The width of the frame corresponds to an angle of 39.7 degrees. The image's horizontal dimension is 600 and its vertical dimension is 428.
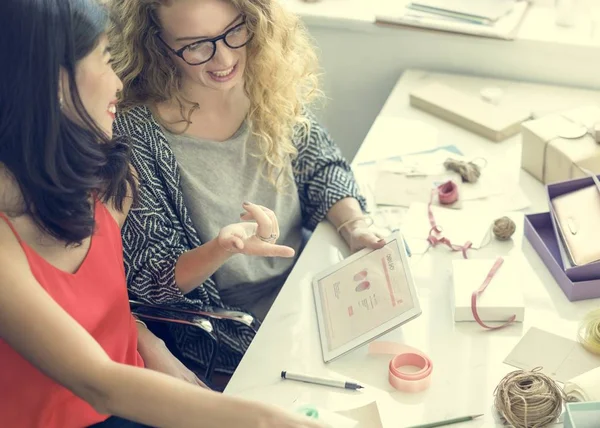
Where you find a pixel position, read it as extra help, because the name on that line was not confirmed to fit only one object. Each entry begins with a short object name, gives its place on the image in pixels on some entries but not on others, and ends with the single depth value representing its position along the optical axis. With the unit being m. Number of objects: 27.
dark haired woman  1.25
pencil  1.42
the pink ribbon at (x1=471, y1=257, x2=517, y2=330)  1.63
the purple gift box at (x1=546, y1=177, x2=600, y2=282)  1.67
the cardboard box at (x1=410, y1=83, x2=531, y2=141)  2.25
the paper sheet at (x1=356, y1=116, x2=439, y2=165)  2.23
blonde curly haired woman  1.79
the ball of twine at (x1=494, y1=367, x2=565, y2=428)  1.39
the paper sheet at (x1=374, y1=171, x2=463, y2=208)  2.05
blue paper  2.19
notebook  2.54
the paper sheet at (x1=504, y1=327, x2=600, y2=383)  1.51
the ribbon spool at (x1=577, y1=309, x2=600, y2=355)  1.54
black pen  1.51
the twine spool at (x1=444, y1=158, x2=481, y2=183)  2.08
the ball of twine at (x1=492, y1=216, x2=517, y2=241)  1.86
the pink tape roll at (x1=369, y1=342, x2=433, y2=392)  1.50
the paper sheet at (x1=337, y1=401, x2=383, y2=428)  1.44
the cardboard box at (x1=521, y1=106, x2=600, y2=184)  1.95
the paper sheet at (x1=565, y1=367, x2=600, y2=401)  1.40
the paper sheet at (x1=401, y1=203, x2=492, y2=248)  1.89
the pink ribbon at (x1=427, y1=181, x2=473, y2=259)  1.86
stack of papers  2.49
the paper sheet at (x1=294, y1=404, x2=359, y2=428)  1.43
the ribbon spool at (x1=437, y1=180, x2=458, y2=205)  2.01
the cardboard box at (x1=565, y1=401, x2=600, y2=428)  1.30
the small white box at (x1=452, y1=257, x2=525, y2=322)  1.63
